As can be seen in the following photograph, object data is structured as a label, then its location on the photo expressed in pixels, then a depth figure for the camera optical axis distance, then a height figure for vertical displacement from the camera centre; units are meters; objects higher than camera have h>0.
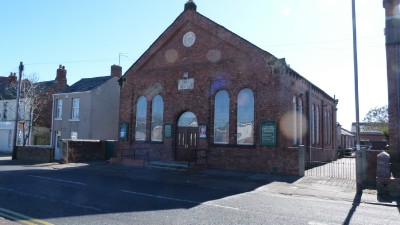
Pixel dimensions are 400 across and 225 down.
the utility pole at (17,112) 28.11 +1.97
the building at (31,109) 36.62 +3.46
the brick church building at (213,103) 18.66 +2.54
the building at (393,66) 15.94 +3.87
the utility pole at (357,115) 13.26 +1.19
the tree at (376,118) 59.09 +4.90
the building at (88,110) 30.84 +2.87
